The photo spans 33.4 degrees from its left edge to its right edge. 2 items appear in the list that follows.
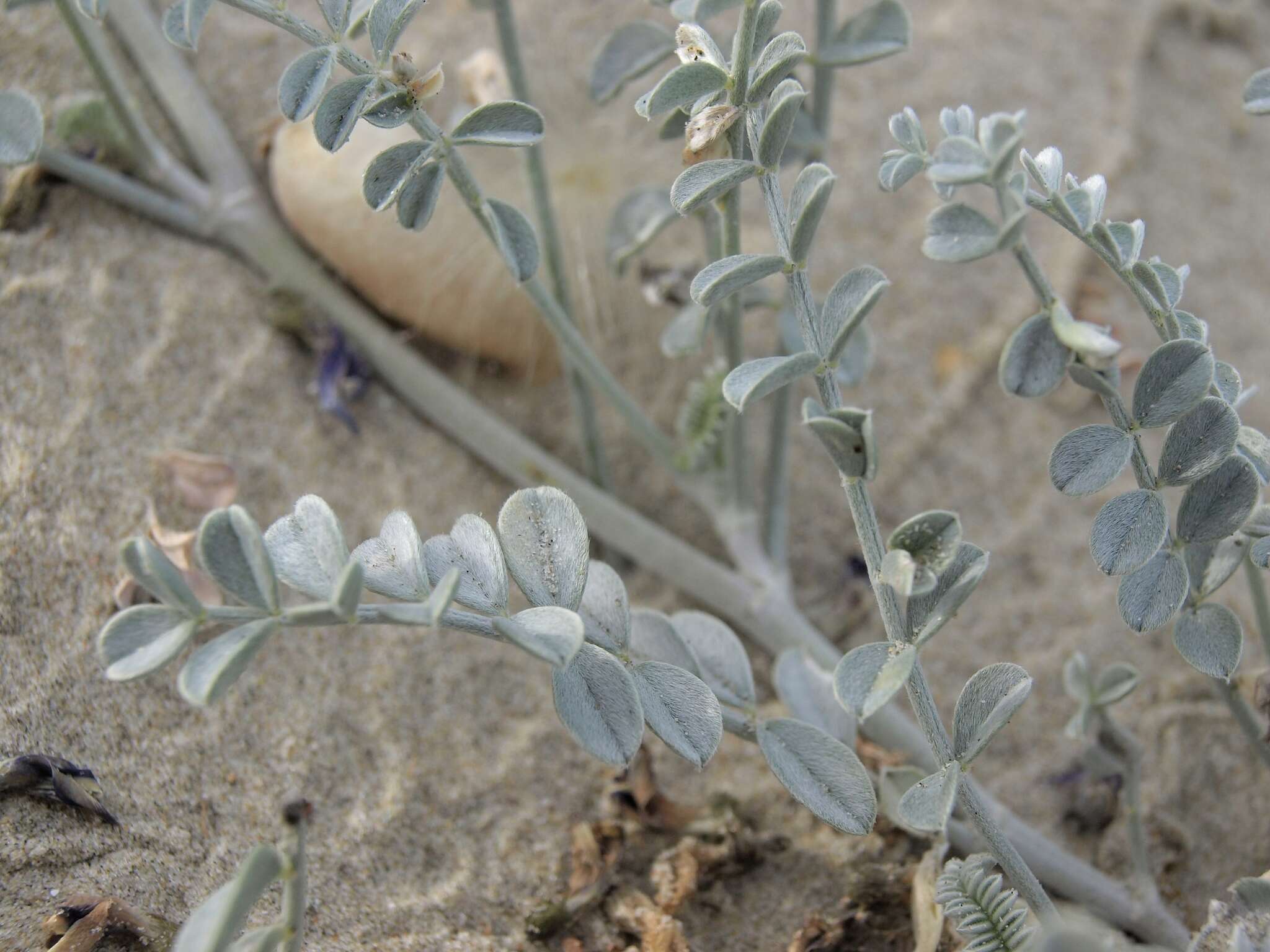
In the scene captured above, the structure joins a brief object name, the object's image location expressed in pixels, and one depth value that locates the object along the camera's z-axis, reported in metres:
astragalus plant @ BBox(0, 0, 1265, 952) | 0.16
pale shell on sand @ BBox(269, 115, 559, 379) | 0.24
